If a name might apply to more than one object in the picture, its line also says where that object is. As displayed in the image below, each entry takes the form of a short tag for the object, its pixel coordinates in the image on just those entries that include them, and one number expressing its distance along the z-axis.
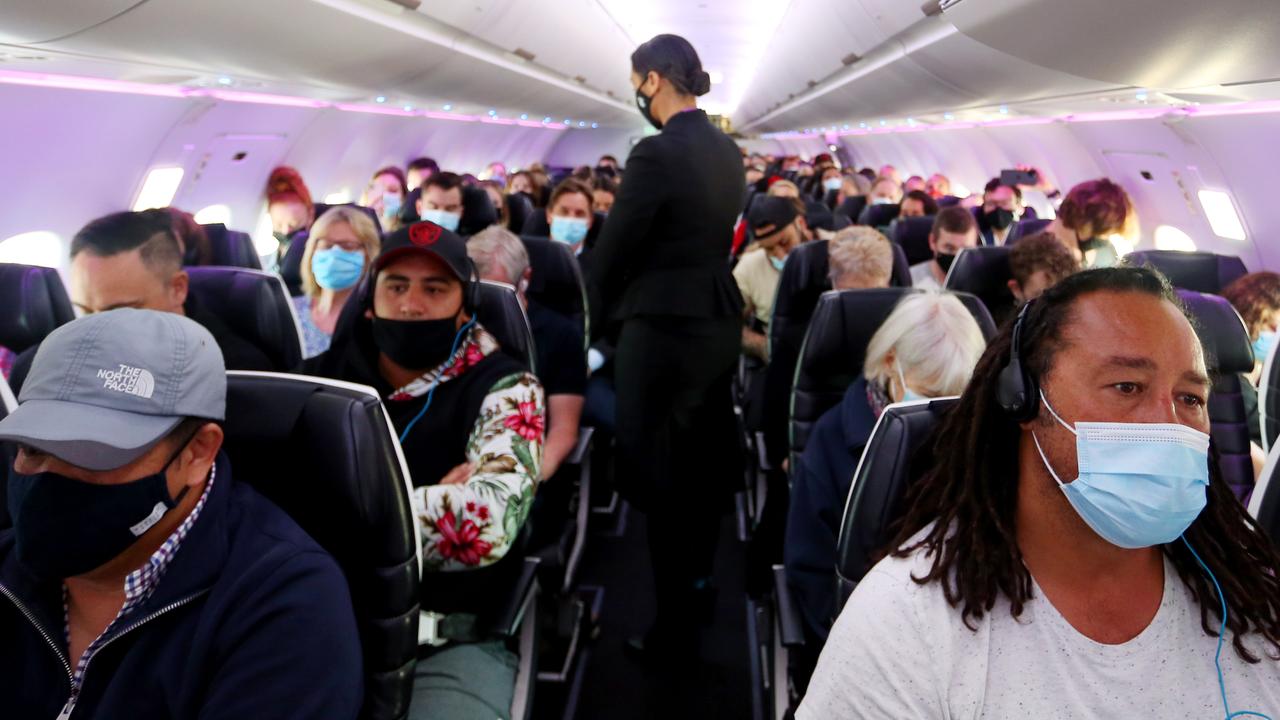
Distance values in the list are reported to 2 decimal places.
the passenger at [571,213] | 5.23
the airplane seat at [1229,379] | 2.97
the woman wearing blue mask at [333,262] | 3.58
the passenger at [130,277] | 2.54
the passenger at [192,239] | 3.87
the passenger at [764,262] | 4.68
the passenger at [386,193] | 8.06
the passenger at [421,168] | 9.52
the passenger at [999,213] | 7.19
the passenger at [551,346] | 3.09
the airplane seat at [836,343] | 2.81
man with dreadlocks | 1.26
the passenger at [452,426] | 1.99
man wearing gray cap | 1.30
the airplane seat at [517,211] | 7.48
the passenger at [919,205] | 7.26
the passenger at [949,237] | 4.68
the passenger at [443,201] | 5.70
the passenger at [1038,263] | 3.52
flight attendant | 2.87
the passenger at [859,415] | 2.15
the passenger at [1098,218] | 4.54
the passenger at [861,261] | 3.59
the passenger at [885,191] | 9.64
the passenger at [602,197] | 7.48
